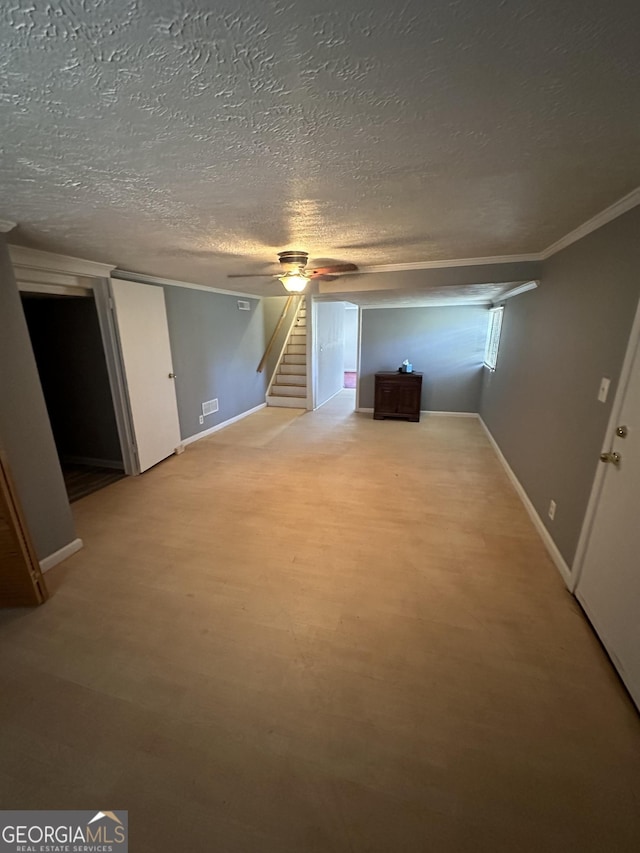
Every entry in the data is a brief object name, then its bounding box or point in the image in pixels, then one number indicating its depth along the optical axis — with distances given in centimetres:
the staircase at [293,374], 643
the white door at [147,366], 325
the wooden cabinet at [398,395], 534
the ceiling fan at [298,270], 247
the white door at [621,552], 145
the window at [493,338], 459
